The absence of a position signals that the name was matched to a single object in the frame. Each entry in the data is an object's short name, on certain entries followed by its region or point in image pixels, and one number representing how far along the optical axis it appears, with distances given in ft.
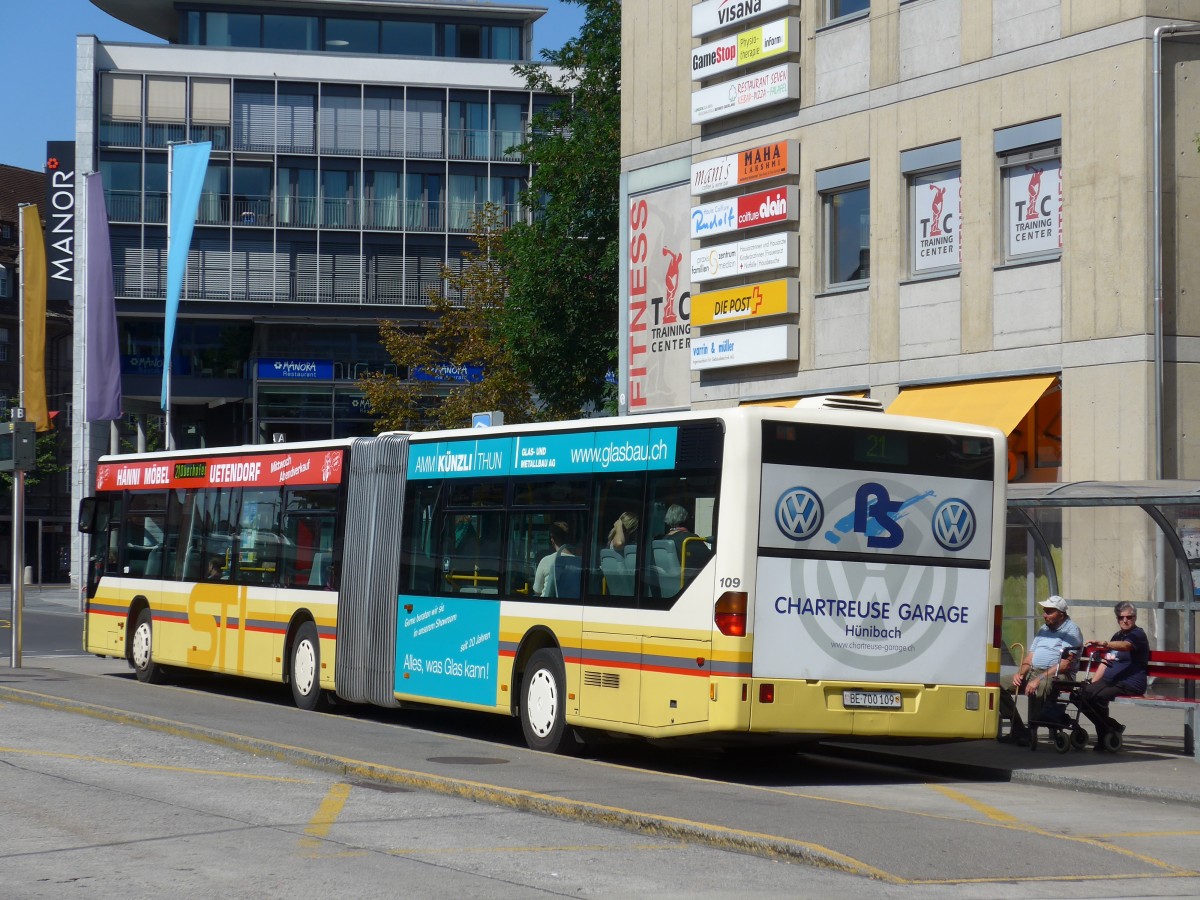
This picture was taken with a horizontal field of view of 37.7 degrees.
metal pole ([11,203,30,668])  77.77
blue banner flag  122.93
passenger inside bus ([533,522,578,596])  48.96
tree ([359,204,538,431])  152.76
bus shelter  50.85
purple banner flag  120.26
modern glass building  211.82
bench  49.11
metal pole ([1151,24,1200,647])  70.23
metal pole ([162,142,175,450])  125.97
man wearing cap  51.31
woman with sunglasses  50.24
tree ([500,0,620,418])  131.75
